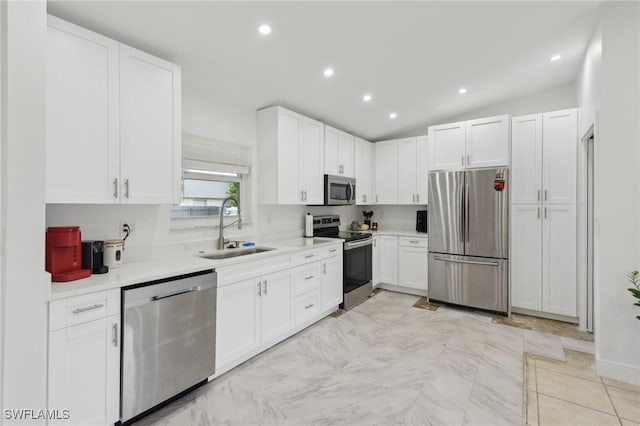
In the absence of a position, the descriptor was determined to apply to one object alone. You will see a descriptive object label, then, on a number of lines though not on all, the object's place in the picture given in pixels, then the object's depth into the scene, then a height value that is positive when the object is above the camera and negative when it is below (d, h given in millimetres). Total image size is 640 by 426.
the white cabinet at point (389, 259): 4727 -709
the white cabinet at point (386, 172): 5023 +673
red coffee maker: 1731 -235
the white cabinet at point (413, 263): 4477 -723
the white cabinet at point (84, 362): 1546 -790
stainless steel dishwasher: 1821 -815
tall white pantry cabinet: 3551 +7
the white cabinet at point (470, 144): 3771 +885
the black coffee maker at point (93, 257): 1915 -277
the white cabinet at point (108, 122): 1786 +588
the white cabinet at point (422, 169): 4703 +673
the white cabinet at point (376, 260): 4695 -718
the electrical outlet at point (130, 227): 2369 -113
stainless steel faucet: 3020 -179
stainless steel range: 3998 -612
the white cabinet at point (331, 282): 3611 -835
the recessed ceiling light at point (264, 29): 2322 +1385
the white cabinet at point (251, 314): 2406 -864
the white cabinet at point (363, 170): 4824 +679
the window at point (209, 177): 2879 +355
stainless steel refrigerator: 3727 -306
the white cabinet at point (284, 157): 3420 +640
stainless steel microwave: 4109 +313
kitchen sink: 2828 -384
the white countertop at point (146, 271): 1635 -384
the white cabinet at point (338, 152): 4164 +853
